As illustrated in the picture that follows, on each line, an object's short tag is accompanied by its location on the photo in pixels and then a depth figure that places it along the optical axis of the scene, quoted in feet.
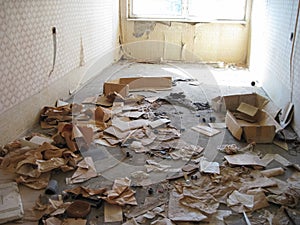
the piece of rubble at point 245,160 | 9.41
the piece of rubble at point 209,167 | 9.05
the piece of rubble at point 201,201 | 7.45
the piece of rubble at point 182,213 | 7.11
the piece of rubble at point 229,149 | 10.16
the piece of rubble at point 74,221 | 6.92
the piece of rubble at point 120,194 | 7.68
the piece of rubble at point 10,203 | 7.03
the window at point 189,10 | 23.48
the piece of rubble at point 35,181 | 8.27
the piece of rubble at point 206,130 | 11.61
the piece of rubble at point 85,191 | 7.91
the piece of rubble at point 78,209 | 7.14
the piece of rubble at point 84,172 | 8.61
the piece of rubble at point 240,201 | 7.52
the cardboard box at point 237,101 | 13.03
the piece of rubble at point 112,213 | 7.13
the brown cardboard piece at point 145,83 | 16.46
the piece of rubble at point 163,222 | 6.98
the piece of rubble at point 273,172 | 8.90
